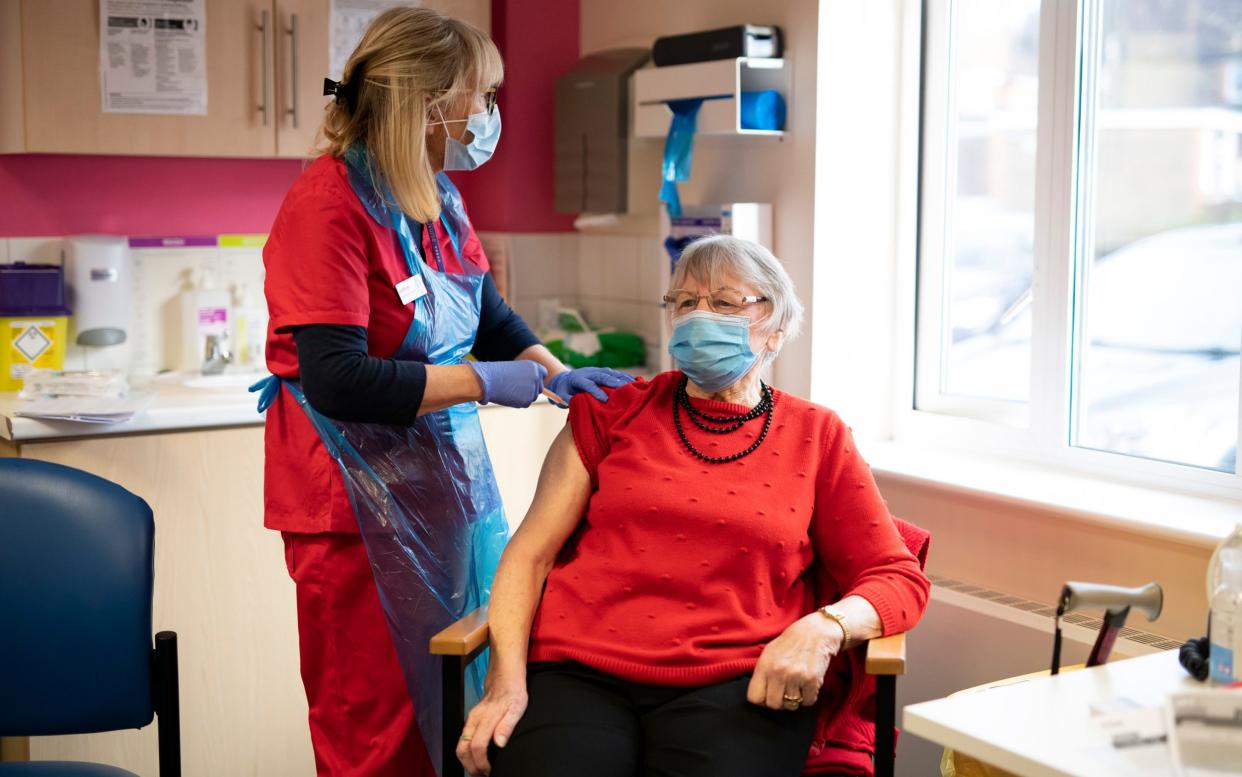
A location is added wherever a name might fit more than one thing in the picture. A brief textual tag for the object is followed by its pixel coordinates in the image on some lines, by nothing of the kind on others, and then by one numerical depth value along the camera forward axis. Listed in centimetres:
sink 320
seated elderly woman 185
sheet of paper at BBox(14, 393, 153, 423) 260
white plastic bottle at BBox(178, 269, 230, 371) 339
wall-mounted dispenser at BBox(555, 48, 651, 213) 345
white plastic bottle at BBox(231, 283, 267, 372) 345
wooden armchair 182
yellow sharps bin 307
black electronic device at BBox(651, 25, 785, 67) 293
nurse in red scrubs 196
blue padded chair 183
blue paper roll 296
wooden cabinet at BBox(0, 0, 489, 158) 305
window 246
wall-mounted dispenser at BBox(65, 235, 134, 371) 321
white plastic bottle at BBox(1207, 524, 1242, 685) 145
